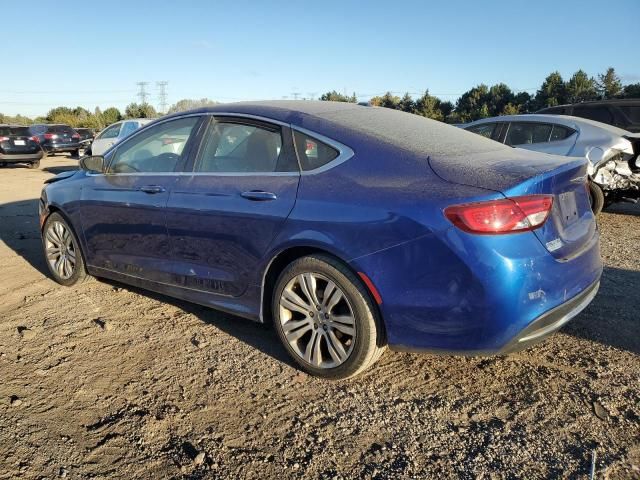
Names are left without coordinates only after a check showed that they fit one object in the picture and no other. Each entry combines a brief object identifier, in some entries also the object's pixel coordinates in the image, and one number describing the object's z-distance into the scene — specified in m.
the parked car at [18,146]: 18.01
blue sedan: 2.51
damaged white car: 7.16
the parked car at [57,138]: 22.38
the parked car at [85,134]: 26.67
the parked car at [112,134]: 15.29
